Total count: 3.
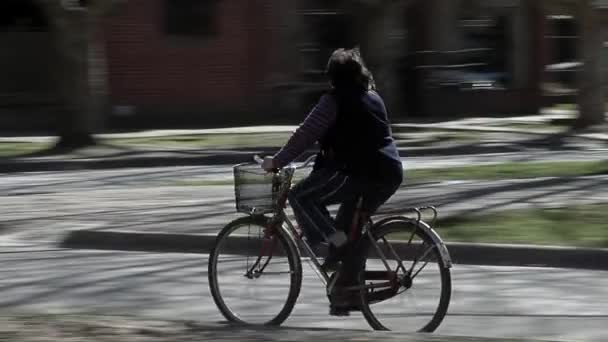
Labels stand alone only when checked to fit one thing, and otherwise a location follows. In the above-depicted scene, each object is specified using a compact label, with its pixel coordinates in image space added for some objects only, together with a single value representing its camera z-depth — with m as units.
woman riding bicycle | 13.30
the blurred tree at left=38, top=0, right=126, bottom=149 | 40.78
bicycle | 13.52
